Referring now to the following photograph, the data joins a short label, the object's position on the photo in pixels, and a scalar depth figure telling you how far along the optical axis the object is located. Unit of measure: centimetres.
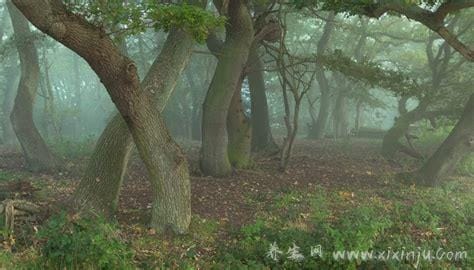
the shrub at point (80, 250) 606
